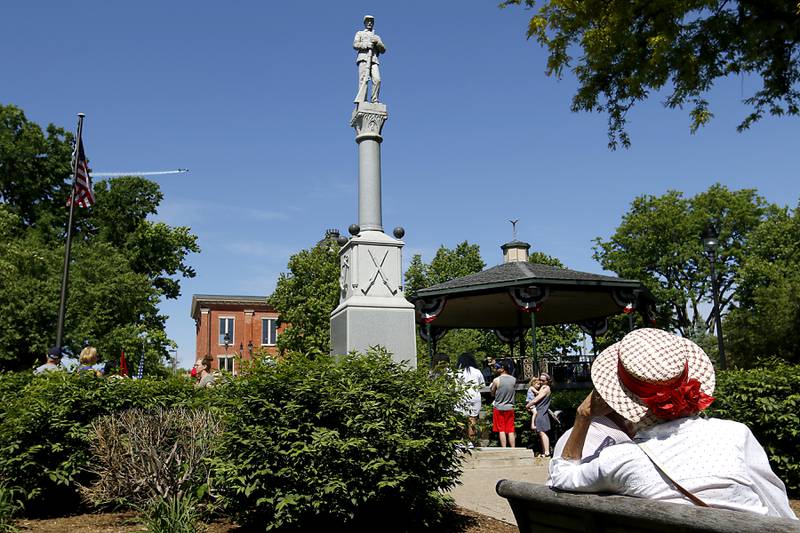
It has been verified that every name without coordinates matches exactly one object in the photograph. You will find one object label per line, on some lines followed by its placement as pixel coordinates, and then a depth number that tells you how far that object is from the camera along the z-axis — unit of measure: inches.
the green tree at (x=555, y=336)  1942.7
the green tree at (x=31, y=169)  1492.4
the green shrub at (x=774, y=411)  318.3
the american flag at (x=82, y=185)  721.6
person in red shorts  508.7
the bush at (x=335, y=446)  233.1
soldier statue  491.5
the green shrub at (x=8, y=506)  264.5
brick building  2783.0
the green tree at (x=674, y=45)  409.1
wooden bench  78.8
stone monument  422.0
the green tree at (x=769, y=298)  1291.8
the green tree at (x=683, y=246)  1786.4
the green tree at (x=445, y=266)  2203.5
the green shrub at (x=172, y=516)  234.1
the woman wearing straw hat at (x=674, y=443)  91.3
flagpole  641.6
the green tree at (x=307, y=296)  1686.8
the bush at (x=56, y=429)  300.4
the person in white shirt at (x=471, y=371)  448.3
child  528.1
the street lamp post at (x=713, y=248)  704.2
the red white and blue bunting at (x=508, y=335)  1101.7
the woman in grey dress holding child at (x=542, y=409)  508.3
